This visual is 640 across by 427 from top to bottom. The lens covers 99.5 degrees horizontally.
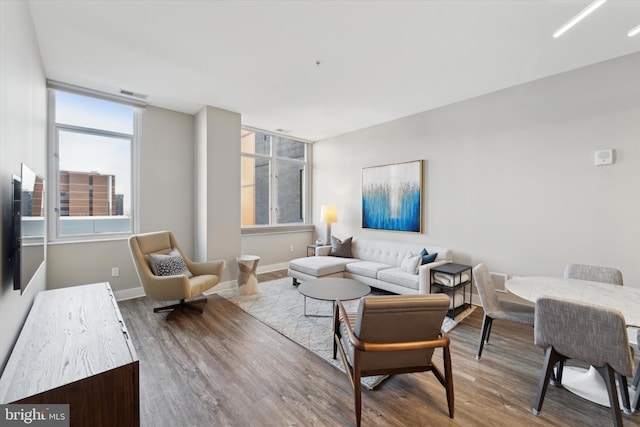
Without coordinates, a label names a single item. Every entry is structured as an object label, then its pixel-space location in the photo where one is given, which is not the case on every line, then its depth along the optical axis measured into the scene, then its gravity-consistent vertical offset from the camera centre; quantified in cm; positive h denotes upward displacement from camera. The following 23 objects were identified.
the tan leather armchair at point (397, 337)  164 -78
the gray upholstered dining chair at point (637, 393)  179 -122
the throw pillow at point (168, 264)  328 -65
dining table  183 -60
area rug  260 -126
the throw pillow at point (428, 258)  373 -62
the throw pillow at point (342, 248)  486 -64
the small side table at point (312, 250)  529 -76
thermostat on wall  277 +59
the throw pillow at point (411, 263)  373 -70
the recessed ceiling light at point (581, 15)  165 +131
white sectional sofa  358 -82
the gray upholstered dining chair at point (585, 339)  152 -76
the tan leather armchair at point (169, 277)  310 -78
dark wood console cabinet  121 -77
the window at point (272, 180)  538 +71
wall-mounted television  144 -9
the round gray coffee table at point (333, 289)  278 -85
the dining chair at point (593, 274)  234 -54
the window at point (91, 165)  347 +64
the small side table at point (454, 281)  327 -85
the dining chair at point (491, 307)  225 -83
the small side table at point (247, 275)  402 -94
